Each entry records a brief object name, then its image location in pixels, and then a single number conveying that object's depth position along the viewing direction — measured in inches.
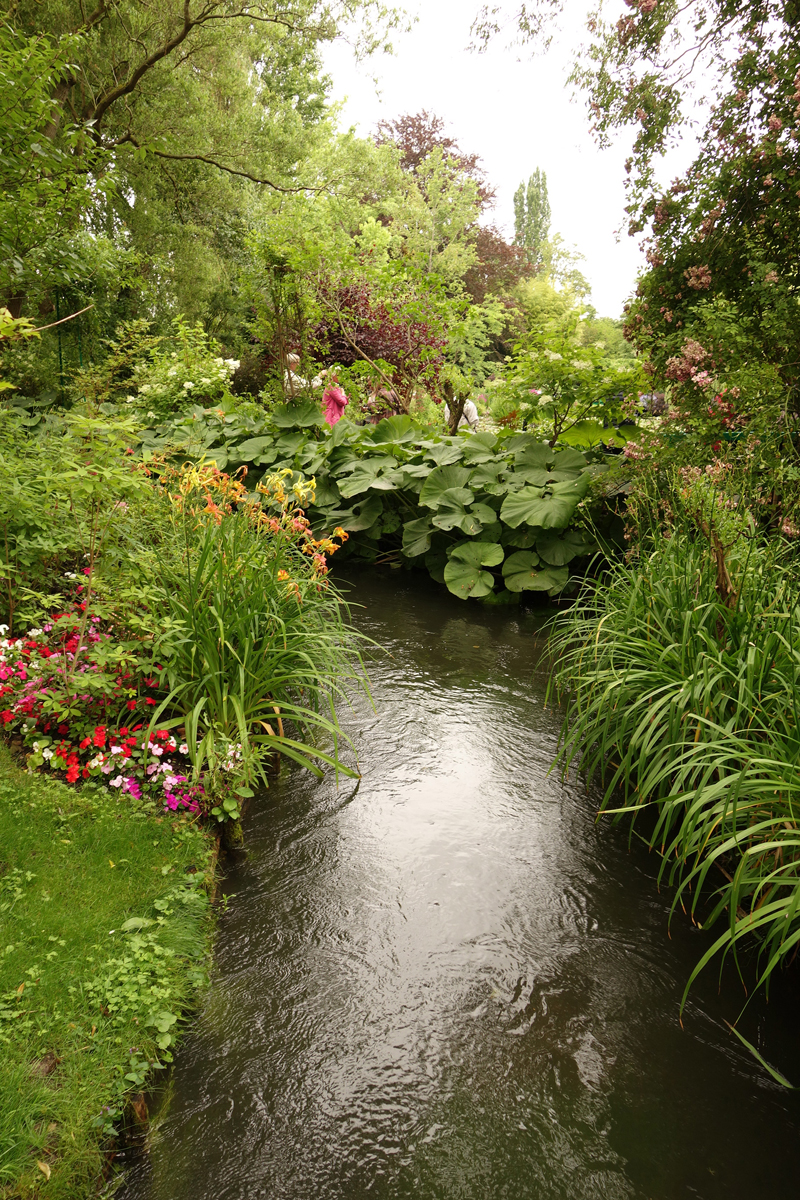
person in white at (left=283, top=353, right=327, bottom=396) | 306.8
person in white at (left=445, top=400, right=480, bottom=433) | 426.6
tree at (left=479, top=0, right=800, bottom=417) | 156.0
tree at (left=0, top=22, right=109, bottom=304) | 133.6
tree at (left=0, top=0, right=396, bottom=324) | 378.9
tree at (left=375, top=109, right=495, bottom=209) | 983.0
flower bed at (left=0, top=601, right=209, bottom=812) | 96.0
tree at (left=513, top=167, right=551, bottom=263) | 1691.7
